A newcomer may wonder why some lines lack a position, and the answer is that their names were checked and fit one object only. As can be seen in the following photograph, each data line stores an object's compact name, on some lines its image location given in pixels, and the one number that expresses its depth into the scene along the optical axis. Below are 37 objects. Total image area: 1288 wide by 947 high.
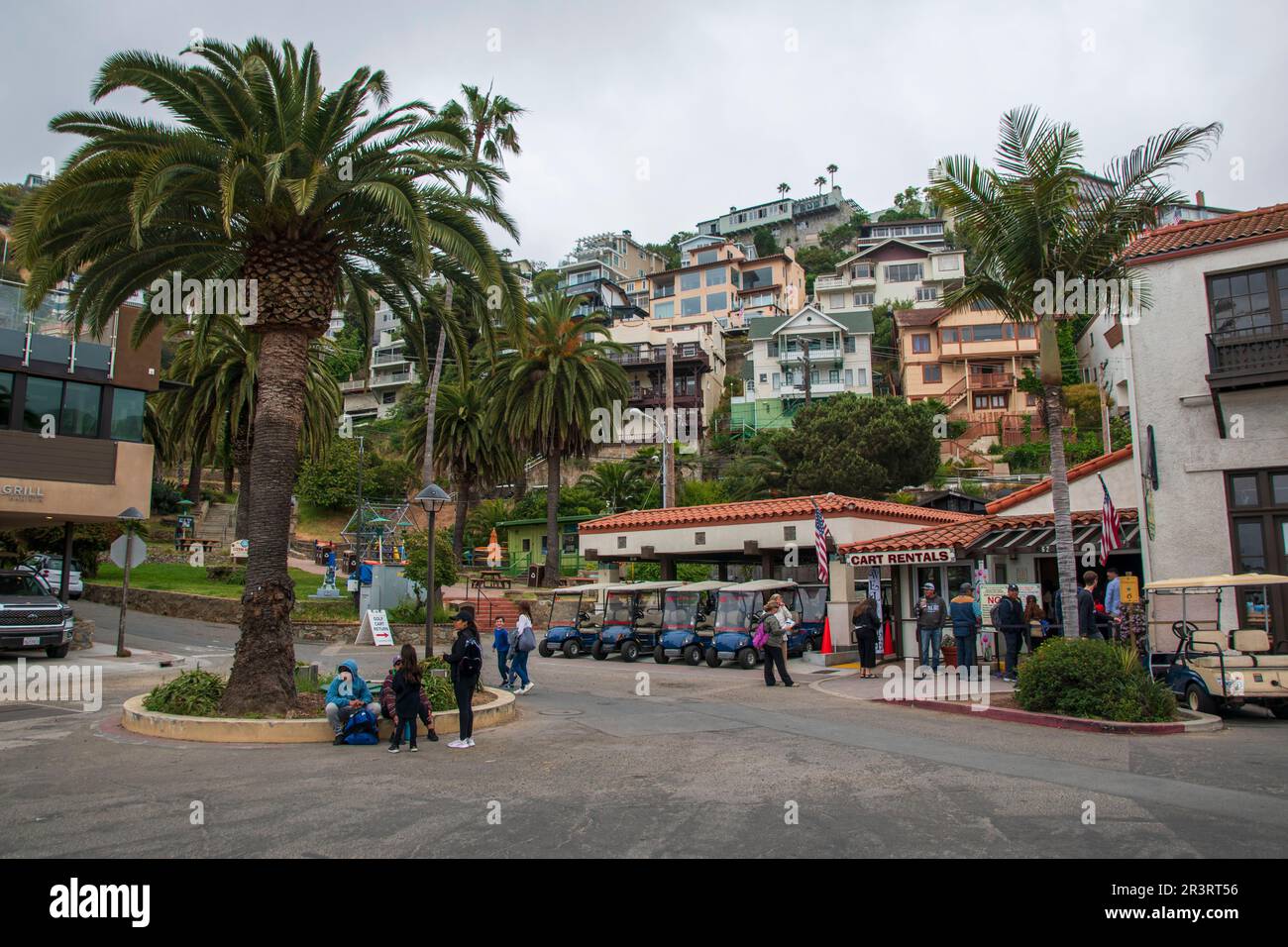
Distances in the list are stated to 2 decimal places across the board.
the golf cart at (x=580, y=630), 25.17
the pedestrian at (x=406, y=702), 10.52
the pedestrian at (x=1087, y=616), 15.47
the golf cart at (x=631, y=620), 24.16
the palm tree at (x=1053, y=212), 14.38
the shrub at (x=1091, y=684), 12.23
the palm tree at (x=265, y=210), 12.09
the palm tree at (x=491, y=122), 43.91
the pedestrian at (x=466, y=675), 10.88
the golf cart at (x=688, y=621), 23.11
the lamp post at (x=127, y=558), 19.25
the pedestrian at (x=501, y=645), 16.81
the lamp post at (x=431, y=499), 16.33
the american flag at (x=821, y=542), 21.83
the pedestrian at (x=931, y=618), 17.83
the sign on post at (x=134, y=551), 19.11
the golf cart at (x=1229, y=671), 12.77
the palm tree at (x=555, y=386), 38.25
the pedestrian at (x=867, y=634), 19.20
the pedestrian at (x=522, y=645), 16.17
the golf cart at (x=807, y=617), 23.34
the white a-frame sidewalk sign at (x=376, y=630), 25.17
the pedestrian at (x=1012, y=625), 17.16
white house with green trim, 68.00
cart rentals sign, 20.28
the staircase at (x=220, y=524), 49.02
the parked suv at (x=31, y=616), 18.55
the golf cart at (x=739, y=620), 21.94
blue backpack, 11.05
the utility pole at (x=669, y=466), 37.69
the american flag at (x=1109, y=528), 16.17
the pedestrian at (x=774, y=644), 17.61
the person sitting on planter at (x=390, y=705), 10.97
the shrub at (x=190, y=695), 12.01
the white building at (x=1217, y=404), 16.34
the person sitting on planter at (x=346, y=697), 11.15
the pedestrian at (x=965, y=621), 16.48
